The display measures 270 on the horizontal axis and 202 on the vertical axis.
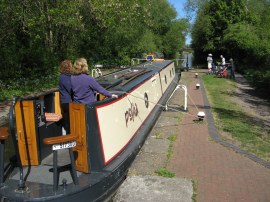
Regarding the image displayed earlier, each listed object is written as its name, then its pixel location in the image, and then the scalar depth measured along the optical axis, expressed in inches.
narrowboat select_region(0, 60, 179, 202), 158.6
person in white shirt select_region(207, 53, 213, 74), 946.7
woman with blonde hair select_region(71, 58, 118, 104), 196.5
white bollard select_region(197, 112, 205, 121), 372.9
